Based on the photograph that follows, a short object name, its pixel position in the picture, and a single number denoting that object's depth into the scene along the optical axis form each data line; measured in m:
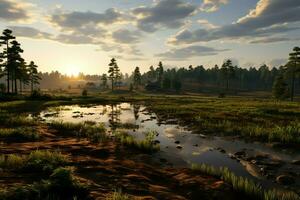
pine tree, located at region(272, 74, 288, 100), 81.56
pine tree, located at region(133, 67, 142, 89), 143.48
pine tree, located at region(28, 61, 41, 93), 98.71
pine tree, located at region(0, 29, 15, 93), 61.11
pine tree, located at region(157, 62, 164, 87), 160.79
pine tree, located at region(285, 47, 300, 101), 69.43
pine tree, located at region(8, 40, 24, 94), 62.30
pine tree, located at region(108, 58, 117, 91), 122.25
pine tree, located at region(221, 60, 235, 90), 114.94
